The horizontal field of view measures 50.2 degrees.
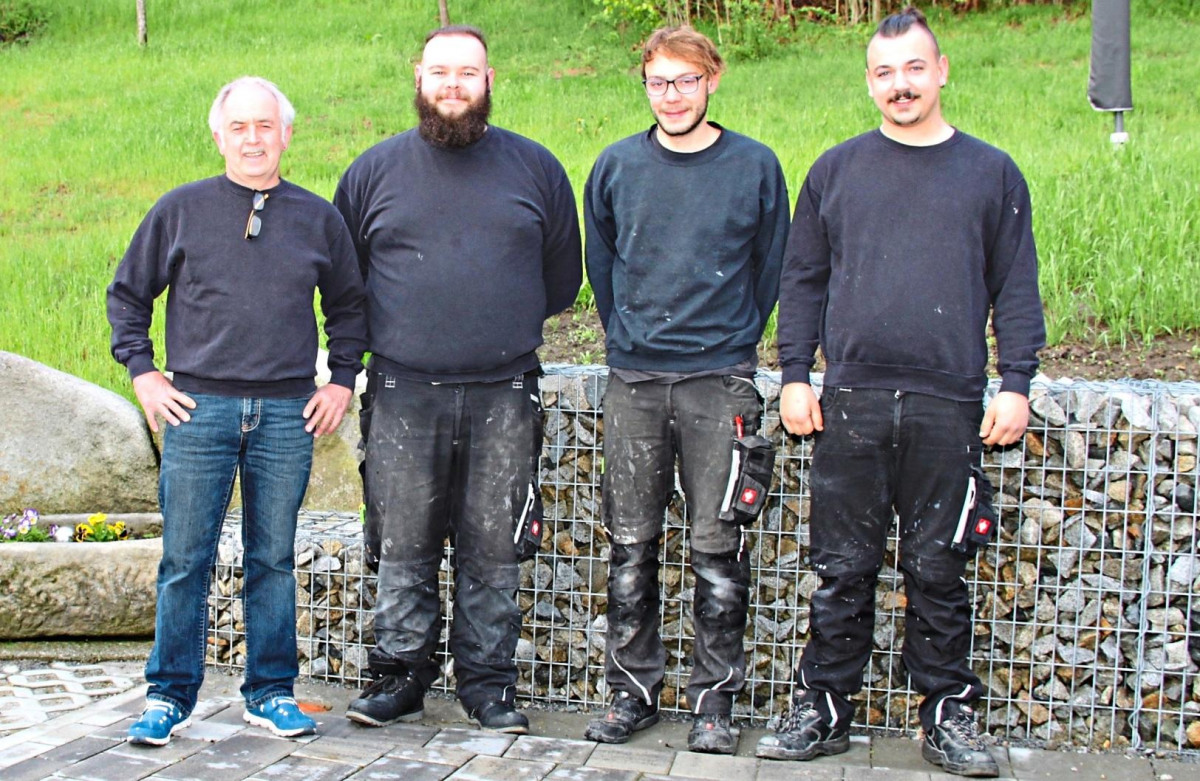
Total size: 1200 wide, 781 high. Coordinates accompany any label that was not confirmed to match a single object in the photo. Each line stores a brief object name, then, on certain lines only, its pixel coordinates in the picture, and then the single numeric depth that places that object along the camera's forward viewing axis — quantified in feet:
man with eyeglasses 11.98
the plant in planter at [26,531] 17.01
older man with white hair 11.86
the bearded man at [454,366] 12.26
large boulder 17.97
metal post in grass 27.58
